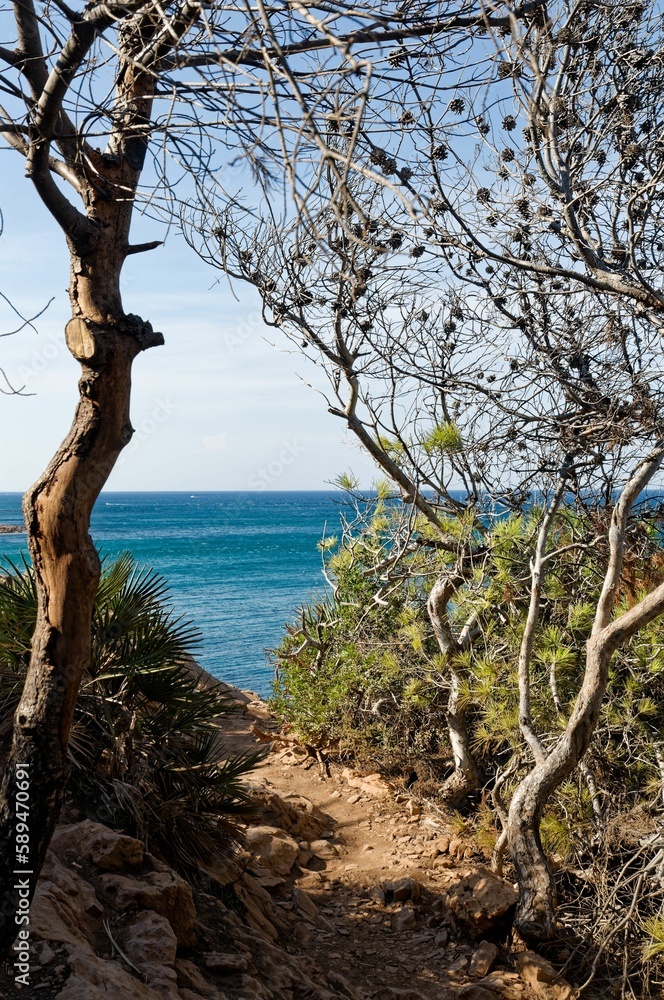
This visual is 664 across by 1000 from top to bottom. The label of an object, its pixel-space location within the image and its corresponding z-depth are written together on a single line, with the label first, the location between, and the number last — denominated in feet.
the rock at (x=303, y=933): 17.88
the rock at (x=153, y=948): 12.48
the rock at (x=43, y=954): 11.15
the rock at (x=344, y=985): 15.85
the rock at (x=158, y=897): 14.12
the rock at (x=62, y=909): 11.80
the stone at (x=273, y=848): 21.07
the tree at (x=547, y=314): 14.28
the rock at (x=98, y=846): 14.83
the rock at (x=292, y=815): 23.94
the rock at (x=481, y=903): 18.38
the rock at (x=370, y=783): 27.66
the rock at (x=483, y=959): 17.37
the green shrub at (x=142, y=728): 16.66
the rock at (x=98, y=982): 10.52
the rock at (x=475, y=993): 16.42
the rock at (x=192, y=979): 13.17
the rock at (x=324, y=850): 23.50
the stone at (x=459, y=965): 17.66
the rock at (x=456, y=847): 23.45
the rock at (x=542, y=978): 16.80
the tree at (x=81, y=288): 9.51
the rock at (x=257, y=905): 17.26
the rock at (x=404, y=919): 19.36
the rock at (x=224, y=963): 14.14
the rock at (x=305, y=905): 19.39
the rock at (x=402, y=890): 20.45
